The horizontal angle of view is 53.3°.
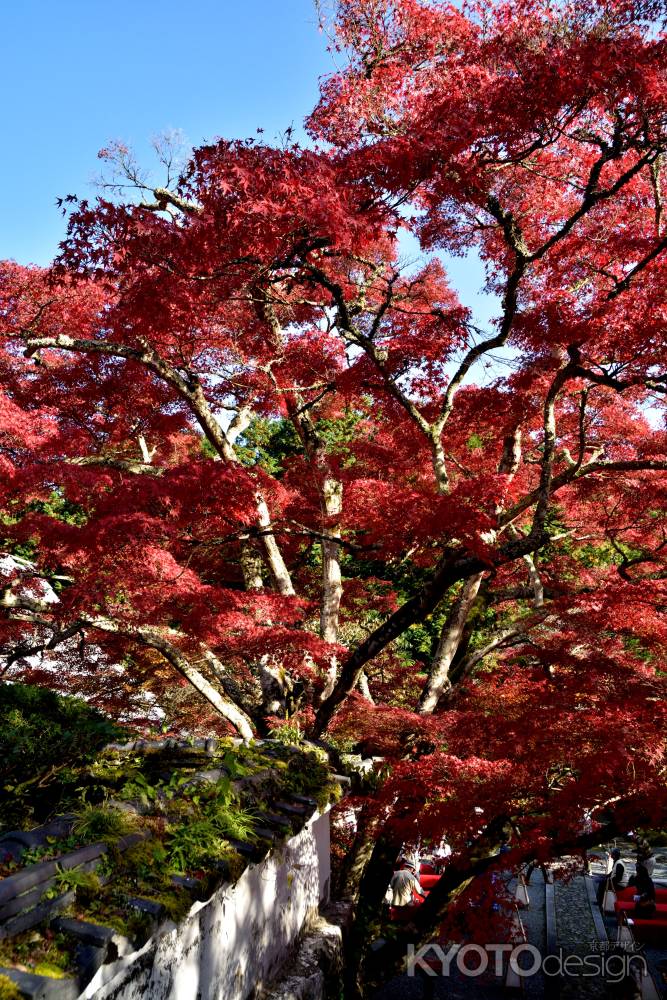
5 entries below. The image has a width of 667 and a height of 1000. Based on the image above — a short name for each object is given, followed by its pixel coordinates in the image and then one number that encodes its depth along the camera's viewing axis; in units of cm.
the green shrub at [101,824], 347
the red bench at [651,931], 1323
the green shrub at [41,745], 404
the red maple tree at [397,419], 697
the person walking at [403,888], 1328
